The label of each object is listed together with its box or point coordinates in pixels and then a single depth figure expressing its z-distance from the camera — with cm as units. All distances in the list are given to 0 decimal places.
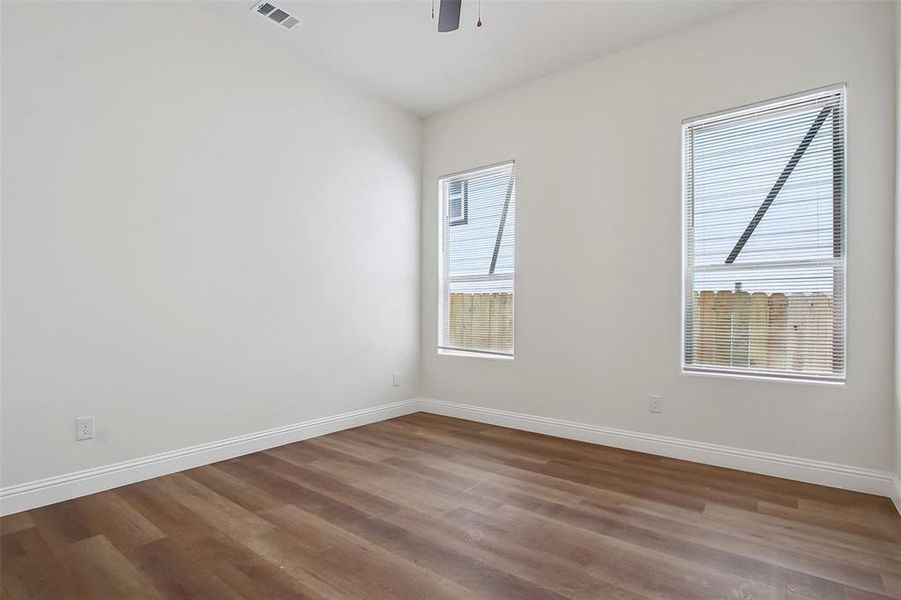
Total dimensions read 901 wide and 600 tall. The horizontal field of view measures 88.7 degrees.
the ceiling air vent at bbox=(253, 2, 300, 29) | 309
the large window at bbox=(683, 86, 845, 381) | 281
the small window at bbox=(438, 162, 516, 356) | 429
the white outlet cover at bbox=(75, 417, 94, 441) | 256
